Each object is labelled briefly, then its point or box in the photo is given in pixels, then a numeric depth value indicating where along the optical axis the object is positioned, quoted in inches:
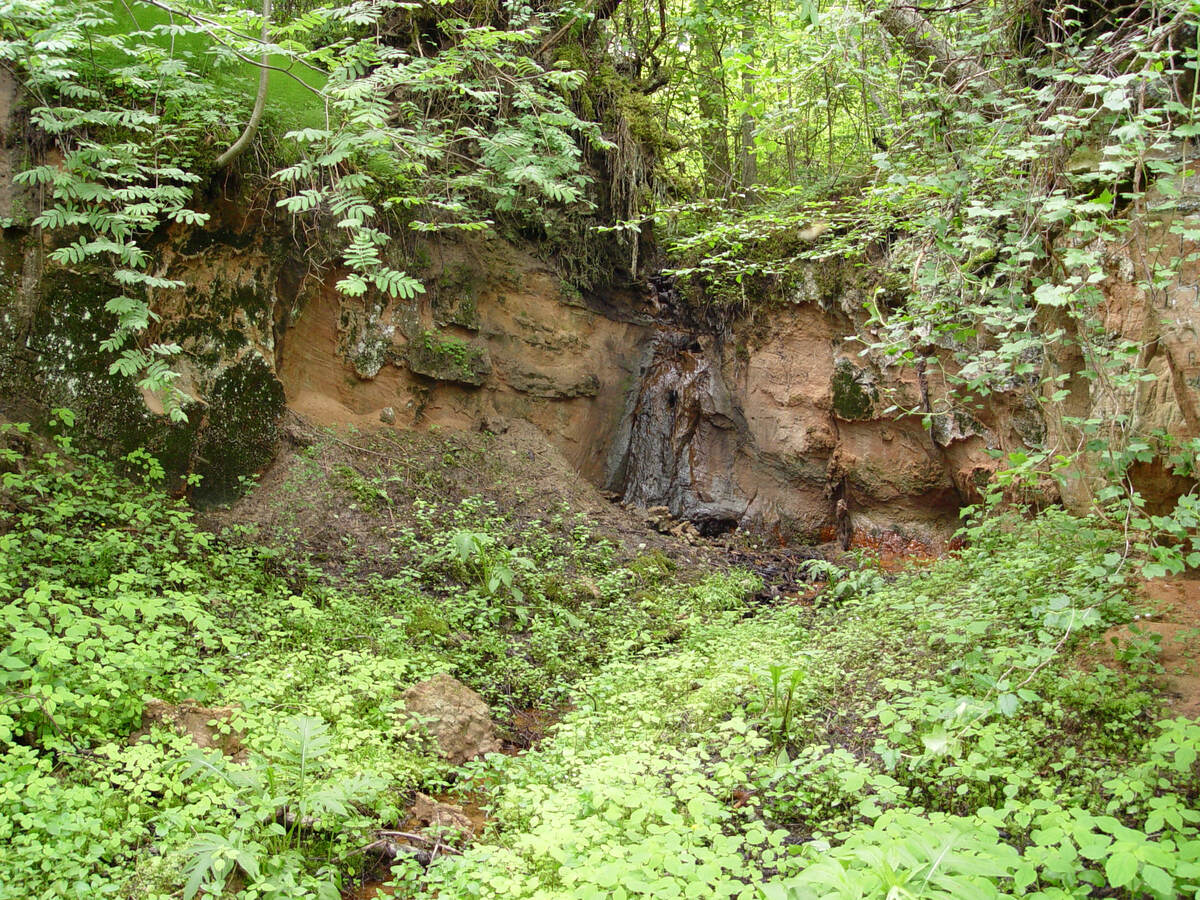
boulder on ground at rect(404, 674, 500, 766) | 186.7
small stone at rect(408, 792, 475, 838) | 154.3
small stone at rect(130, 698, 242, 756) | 160.7
